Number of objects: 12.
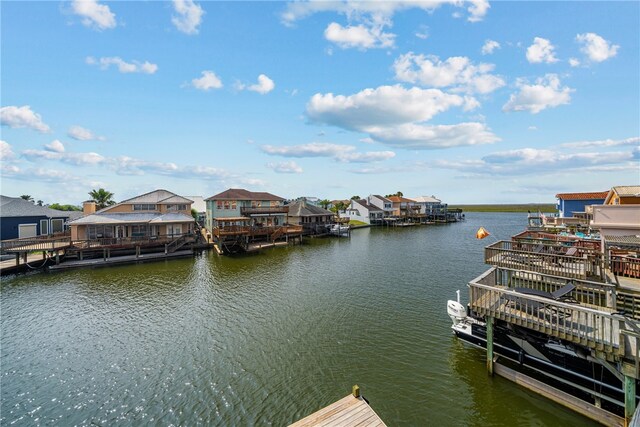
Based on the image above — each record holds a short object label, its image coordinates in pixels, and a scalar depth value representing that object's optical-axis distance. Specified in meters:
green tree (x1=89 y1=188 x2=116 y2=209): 47.66
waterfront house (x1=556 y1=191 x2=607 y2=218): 37.50
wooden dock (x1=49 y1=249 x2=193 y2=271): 26.42
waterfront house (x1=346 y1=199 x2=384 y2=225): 73.31
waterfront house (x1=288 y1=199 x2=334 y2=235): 52.62
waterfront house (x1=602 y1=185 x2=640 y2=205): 17.02
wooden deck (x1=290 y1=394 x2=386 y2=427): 6.51
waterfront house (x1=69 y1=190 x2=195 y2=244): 30.39
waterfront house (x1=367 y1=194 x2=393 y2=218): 76.75
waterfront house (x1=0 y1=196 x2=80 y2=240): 30.55
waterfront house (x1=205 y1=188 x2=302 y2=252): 35.78
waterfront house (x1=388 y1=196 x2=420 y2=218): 79.56
